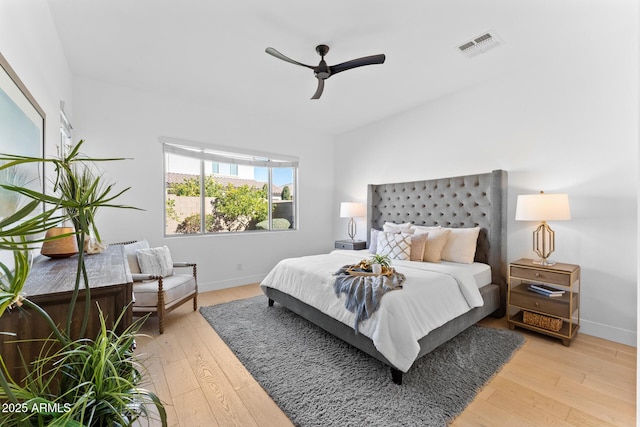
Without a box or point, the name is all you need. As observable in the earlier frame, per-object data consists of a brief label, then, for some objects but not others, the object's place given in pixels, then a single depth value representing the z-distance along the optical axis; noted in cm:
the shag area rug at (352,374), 166
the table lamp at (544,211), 246
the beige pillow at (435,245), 319
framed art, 131
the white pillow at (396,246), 319
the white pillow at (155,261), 297
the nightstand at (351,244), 448
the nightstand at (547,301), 243
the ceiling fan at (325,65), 228
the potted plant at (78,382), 64
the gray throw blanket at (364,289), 202
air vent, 244
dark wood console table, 104
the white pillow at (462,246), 312
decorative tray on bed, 240
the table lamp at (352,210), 454
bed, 211
